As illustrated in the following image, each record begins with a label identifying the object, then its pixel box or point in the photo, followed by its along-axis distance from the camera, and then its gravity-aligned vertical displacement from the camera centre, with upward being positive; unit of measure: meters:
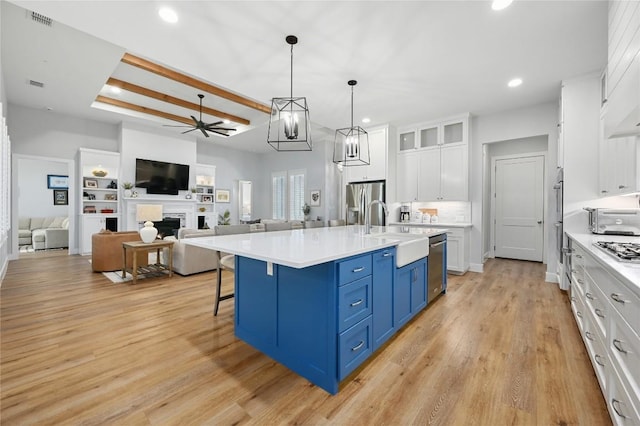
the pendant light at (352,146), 3.61 +1.19
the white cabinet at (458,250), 4.73 -0.67
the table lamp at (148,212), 6.80 -0.06
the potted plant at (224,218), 8.94 -0.26
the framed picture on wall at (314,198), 7.96 +0.38
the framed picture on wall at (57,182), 8.30 +0.84
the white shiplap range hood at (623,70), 1.57 +0.93
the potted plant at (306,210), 8.08 +0.02
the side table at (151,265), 4.12 -0.80
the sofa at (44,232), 6.88 -0.58
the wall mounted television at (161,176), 6.88 +0.88
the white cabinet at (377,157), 5.62 +1.13
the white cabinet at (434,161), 4.99 +0.97
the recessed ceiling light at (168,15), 2.46 +1.79
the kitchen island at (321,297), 1.69 -0.62
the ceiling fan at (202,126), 5.40 +1.67
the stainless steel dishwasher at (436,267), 3.13 -0.67
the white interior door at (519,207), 5.68 +0.11
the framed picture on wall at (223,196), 8.98 +0.48
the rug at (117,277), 4.20 -1.07
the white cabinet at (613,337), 1.14 -0.66
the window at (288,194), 8.55 +0.53
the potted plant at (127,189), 6.63 +0.50
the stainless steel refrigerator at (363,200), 5.62 +0.24
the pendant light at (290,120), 2.66 +0.89
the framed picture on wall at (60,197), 8.38 +0.38
